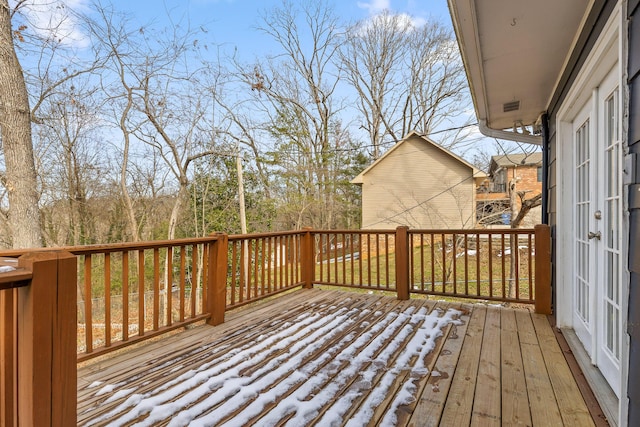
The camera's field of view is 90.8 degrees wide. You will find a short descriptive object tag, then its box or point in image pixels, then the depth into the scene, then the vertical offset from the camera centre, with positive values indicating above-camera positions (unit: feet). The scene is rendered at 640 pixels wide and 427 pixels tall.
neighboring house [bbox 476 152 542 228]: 30.07 +2.95
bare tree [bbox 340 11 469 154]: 39.01 +18.05
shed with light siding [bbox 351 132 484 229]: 34.32 +2.91
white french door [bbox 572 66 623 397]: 5.71 -0.35
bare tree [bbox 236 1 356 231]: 34.91 +13.73
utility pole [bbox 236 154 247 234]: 28.04 +1.67
